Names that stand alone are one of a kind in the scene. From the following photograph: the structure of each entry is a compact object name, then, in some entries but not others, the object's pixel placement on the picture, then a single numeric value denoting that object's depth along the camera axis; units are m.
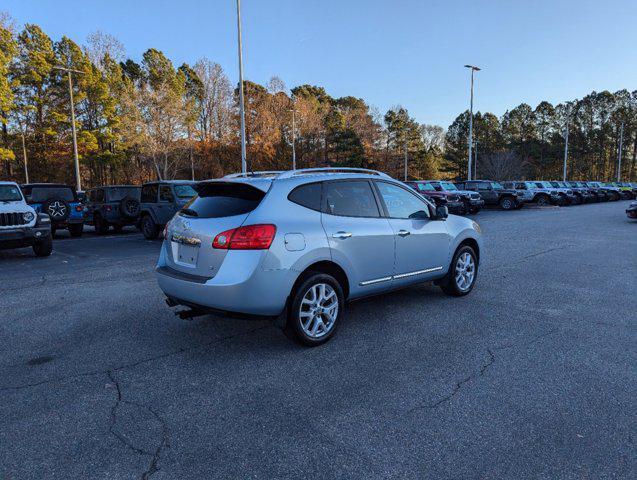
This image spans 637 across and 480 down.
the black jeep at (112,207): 14.60
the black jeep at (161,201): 12.05
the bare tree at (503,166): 59.84
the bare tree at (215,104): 48.34
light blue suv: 3.67
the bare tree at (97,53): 39.28
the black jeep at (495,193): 26.83
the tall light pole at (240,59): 21.47
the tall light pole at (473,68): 35.28
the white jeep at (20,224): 8.73
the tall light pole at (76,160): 25.16
